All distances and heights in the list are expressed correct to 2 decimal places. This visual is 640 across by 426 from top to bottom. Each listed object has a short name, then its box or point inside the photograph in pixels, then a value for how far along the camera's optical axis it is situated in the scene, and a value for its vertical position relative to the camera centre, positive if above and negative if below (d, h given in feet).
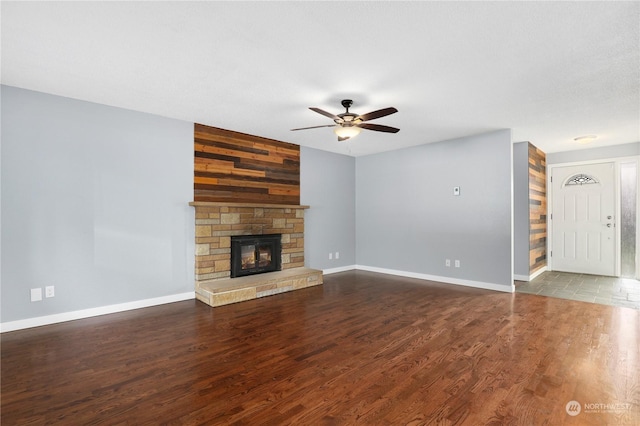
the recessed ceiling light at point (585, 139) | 17.02 +4.16
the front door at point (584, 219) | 19.27 -0.37
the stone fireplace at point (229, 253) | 14.23 -1.90
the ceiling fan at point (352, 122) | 10.69 +3.46
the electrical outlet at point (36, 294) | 10.81 -2.71
